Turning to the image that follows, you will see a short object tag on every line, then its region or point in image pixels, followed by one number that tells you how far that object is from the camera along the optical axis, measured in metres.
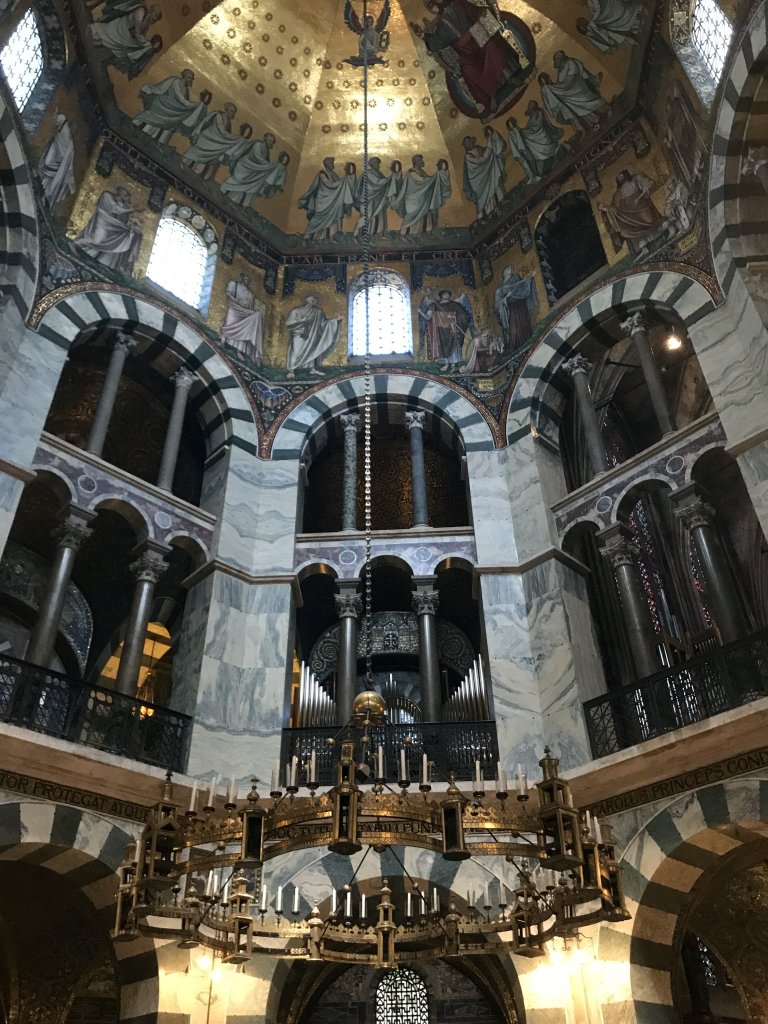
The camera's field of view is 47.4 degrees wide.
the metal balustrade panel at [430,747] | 9.90
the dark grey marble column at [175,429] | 11.94
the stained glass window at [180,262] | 14.02
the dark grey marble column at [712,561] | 9.45
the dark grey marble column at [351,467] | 12.52
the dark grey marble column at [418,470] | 12.60
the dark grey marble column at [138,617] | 9.98
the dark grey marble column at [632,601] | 9.98
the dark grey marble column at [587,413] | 11.87
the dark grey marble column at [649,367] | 11.19
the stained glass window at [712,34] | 11.15
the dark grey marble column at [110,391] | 11.39
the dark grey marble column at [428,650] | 10.70
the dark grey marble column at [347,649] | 10.80
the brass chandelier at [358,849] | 5.21
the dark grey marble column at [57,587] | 9.52
